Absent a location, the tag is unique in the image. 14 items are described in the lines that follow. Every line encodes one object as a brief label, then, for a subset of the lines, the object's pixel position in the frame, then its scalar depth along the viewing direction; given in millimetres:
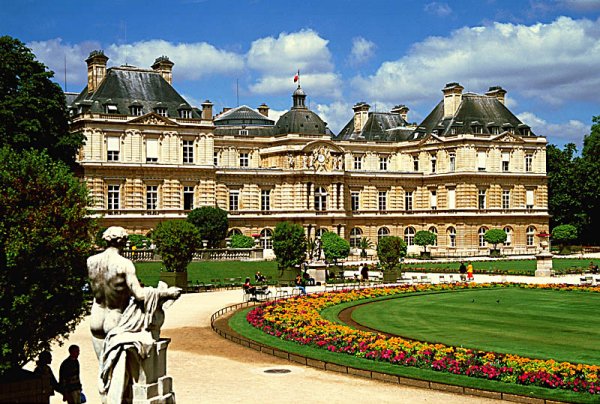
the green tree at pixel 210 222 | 65812
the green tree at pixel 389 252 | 52125
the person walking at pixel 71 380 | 15961
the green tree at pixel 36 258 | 17422
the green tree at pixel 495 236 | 80500
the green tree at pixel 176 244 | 44219
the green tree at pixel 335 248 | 58916
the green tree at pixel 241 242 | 66750
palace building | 66688
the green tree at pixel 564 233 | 80250
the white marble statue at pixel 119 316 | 11172
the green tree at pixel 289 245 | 49969
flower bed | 19891
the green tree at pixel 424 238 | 80050
